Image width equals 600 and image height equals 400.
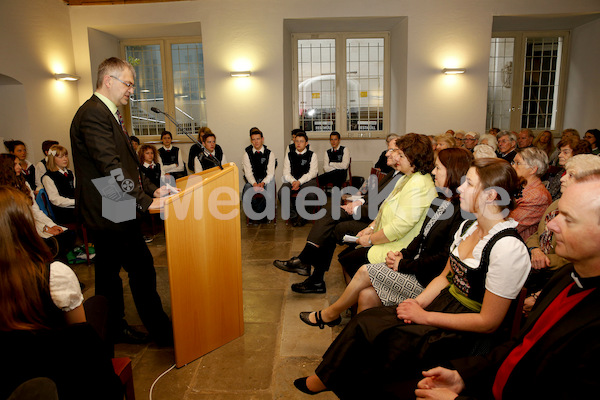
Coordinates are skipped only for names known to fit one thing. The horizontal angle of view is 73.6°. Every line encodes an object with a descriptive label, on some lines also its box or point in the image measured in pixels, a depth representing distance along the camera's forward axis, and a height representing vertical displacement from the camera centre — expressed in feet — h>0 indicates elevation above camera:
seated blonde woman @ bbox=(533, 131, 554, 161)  17.80 -0.61
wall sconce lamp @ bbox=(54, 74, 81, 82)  21.16 +2.94
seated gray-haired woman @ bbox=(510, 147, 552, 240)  8.44 -1.39
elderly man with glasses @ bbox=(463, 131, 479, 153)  18.48 -0.58
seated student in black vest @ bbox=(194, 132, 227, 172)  19.06 -1.06
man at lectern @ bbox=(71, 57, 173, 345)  6.77 -1.07
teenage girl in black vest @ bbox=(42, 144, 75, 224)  13.56 -1.78
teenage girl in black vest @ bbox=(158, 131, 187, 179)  22.31 -1.42
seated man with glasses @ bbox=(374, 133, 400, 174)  19.17 -1.72
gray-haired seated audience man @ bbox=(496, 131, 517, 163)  15.19 -0.67
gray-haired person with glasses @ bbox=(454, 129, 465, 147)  18.95 -0.46
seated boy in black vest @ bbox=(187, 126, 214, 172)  20.59 -1.07
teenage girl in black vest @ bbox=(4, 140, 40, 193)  16.61 -0.83
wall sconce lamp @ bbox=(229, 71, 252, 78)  22.30 +3.14
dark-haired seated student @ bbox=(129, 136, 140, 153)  20.76 -0.46
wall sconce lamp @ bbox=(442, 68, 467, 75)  21.86 +3.06
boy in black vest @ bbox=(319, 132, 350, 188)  20.11 -1.85
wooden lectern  6.52 -2.25
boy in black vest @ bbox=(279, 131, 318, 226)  18.85 -1.89
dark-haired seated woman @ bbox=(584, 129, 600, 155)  15.37 -0.45
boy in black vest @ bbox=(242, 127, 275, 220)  18.62 -2.00
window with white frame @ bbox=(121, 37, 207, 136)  25.70 +3.28
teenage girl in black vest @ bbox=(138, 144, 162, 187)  17.41 -1.32
